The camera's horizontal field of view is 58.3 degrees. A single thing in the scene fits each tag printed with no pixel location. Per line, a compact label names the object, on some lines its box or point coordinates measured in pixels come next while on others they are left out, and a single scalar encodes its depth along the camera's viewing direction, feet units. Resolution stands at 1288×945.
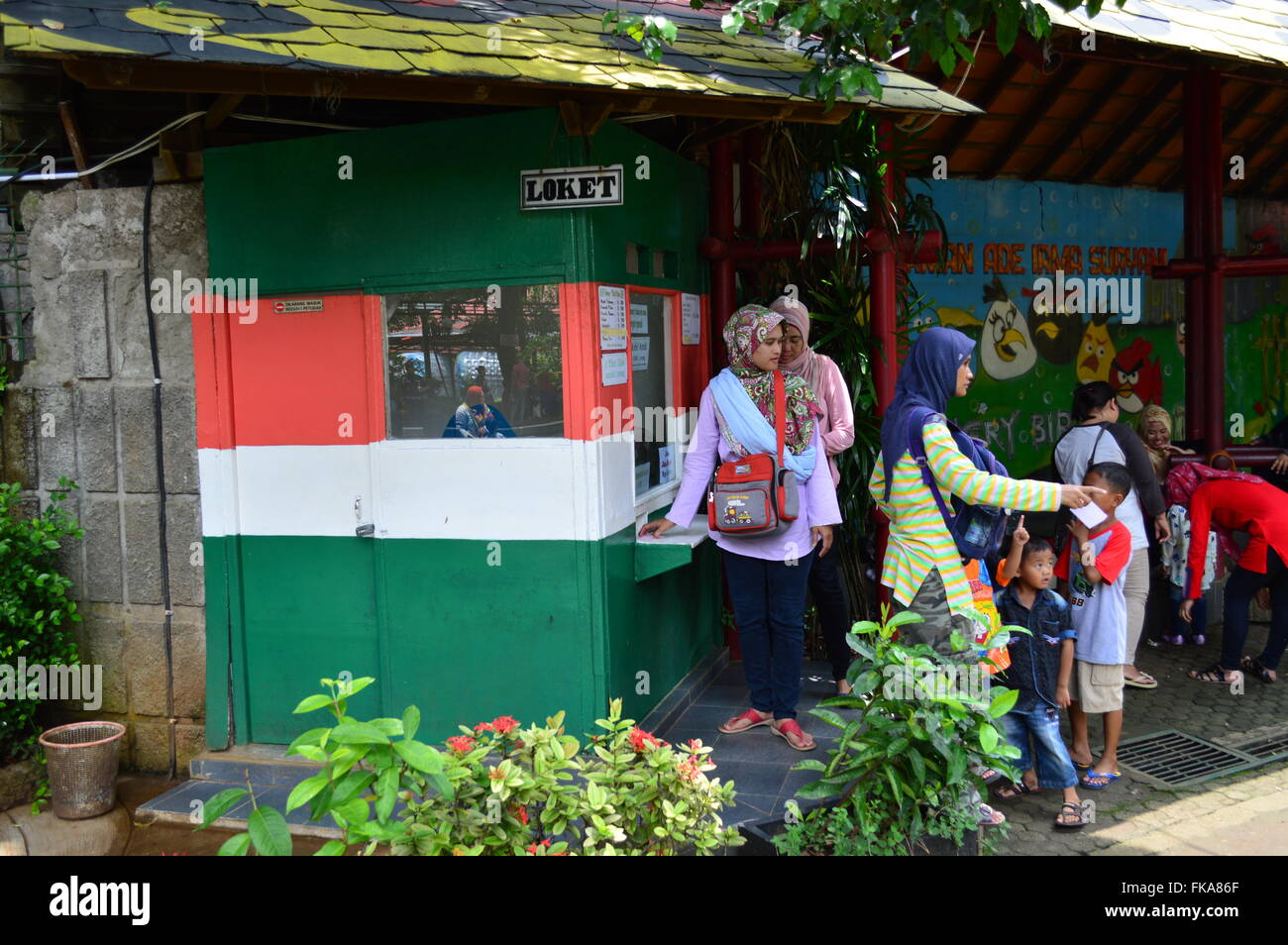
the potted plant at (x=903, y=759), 12.73
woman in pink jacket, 19.27
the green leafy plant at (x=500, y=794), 9.68
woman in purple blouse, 17.52
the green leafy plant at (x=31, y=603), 18.42
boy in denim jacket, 16.30
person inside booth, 16.94
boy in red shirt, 17.42
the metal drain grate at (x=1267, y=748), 19.12
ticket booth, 16.46
